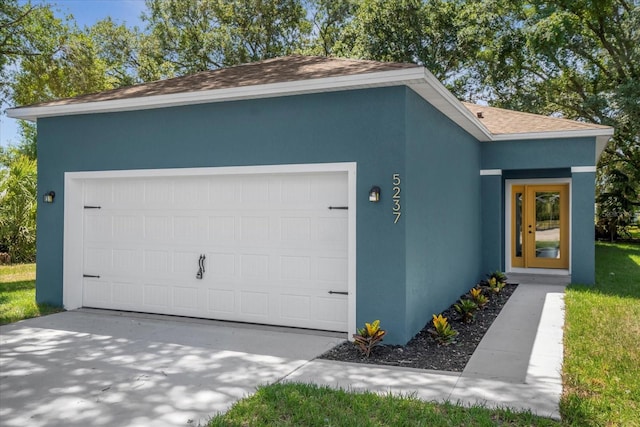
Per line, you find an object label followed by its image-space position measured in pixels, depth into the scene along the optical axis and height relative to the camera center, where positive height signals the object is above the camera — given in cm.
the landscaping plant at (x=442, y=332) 611 -138
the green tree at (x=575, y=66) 1758 +623
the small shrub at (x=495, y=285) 968 -128
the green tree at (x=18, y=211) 1448 +19
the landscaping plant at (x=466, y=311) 733 -133
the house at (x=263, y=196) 603 +32
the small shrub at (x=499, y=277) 1046 -118
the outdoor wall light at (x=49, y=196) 788 +34
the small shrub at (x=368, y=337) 553 -132
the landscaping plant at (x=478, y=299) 845 -133
